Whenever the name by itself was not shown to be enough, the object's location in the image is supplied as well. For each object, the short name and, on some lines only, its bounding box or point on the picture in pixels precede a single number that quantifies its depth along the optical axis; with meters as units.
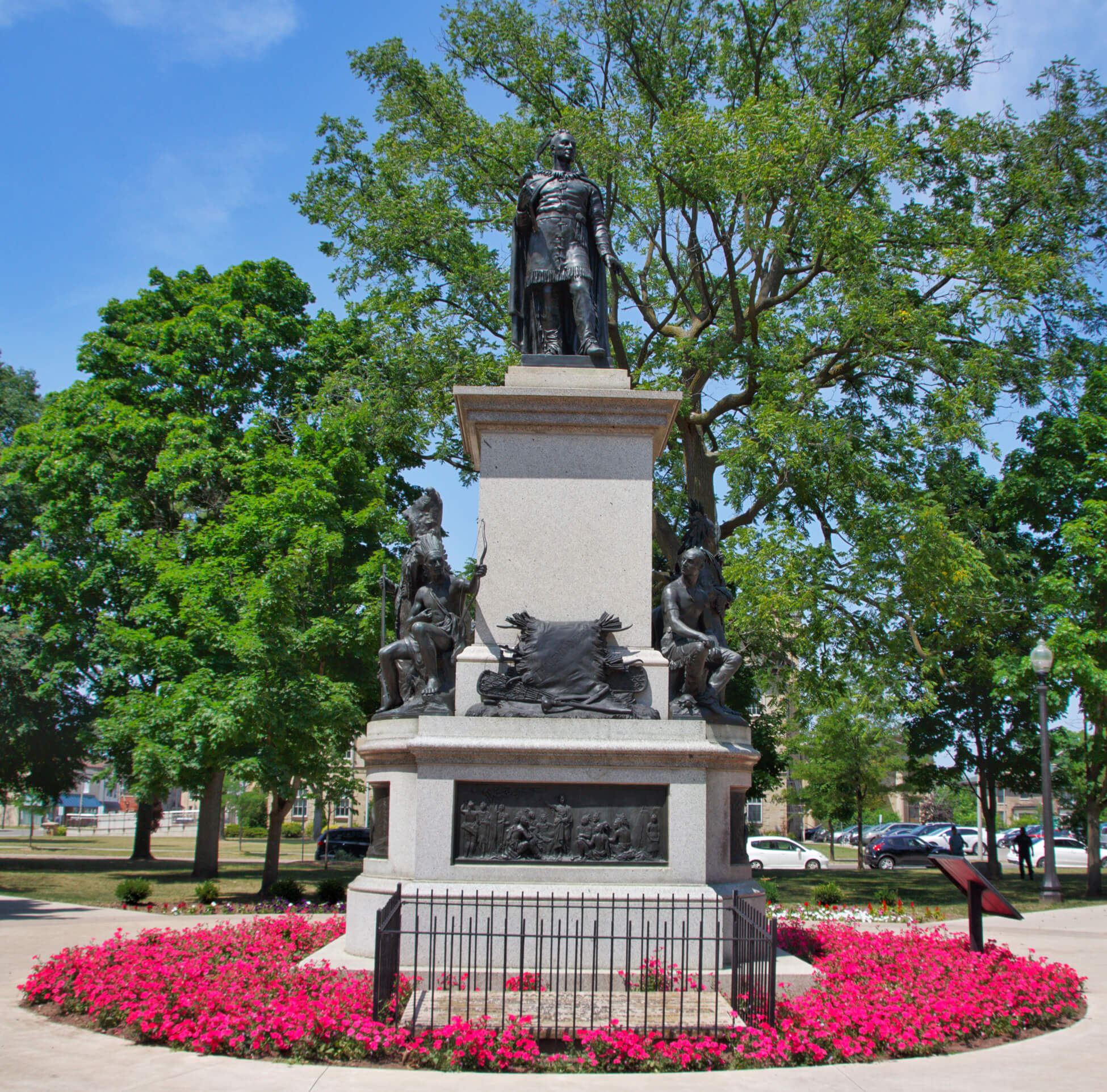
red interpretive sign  10.30
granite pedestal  9.35
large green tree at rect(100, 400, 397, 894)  22.02
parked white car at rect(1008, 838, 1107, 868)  45.84
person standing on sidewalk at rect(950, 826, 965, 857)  35.78
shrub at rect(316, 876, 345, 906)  20.91
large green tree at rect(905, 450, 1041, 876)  22.80
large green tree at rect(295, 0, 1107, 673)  21.91
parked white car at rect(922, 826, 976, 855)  46.35
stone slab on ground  7.47
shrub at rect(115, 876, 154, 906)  20.36
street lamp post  23.28
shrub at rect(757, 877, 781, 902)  16.78
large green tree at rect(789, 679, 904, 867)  35.12
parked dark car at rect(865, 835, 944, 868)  41.62
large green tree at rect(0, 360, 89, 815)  31.80
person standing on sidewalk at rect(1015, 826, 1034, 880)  31.98
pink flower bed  7.17
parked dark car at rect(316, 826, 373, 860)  40.72
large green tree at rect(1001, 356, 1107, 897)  23.98
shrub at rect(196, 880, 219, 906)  20.58
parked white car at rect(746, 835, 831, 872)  38.00
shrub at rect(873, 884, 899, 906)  20.27
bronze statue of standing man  11.81
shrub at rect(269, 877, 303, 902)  21.11
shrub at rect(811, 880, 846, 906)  19.86
